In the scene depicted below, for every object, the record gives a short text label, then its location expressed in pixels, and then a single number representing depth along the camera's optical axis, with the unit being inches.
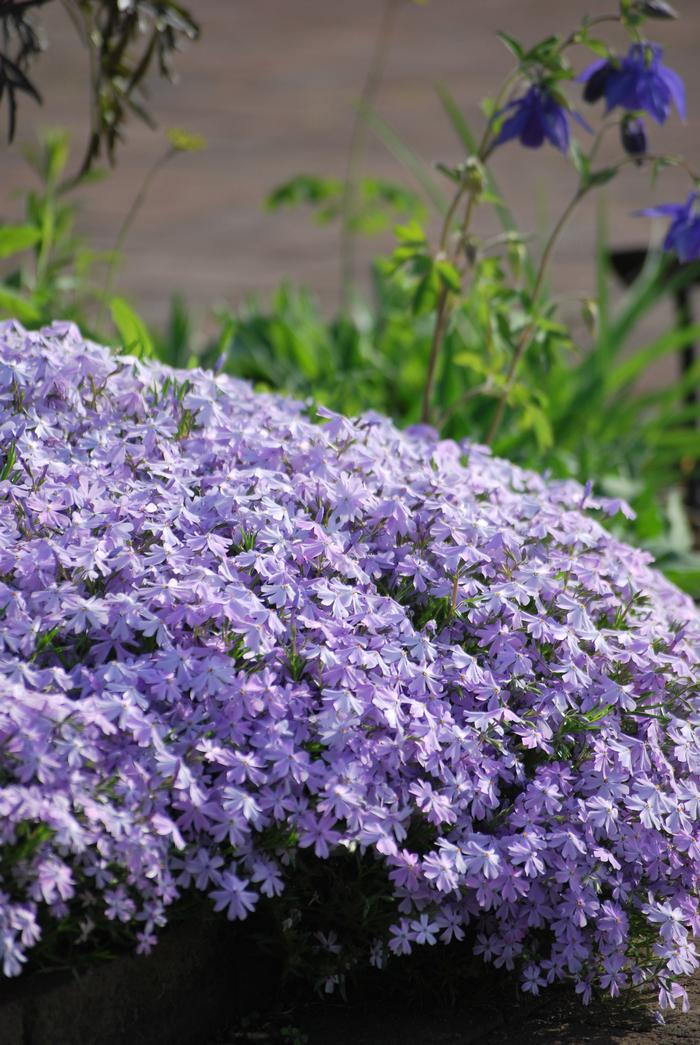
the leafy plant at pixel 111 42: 201.3
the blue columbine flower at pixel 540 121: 197.8
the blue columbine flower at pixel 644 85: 191.2
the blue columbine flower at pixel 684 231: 190.7
